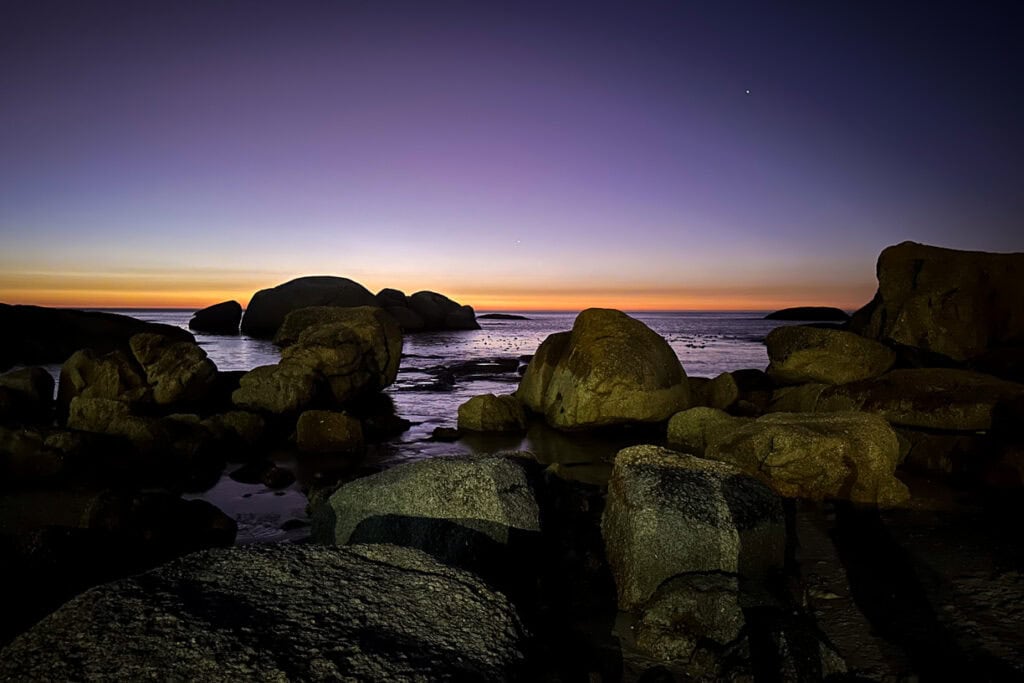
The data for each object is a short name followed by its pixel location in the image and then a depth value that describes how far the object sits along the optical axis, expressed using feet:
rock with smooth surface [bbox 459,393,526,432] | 48.80
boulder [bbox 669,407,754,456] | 38.67
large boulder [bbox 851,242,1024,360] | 49.78
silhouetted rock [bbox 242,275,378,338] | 232.12
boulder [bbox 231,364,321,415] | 52.75
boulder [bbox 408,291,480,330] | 268.00
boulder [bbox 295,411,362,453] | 42.04
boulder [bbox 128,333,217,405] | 53.57
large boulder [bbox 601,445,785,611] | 18.33
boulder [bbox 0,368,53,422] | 45.60
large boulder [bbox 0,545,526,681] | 9.02
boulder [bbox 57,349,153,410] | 48.93
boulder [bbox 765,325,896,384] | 48.80
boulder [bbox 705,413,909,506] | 28.12
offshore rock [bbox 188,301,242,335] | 254.88
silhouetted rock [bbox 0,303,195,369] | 114.32
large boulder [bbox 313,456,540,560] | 19.16
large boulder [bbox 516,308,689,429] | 47.44
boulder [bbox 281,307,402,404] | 61.57
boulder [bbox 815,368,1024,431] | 36.17
